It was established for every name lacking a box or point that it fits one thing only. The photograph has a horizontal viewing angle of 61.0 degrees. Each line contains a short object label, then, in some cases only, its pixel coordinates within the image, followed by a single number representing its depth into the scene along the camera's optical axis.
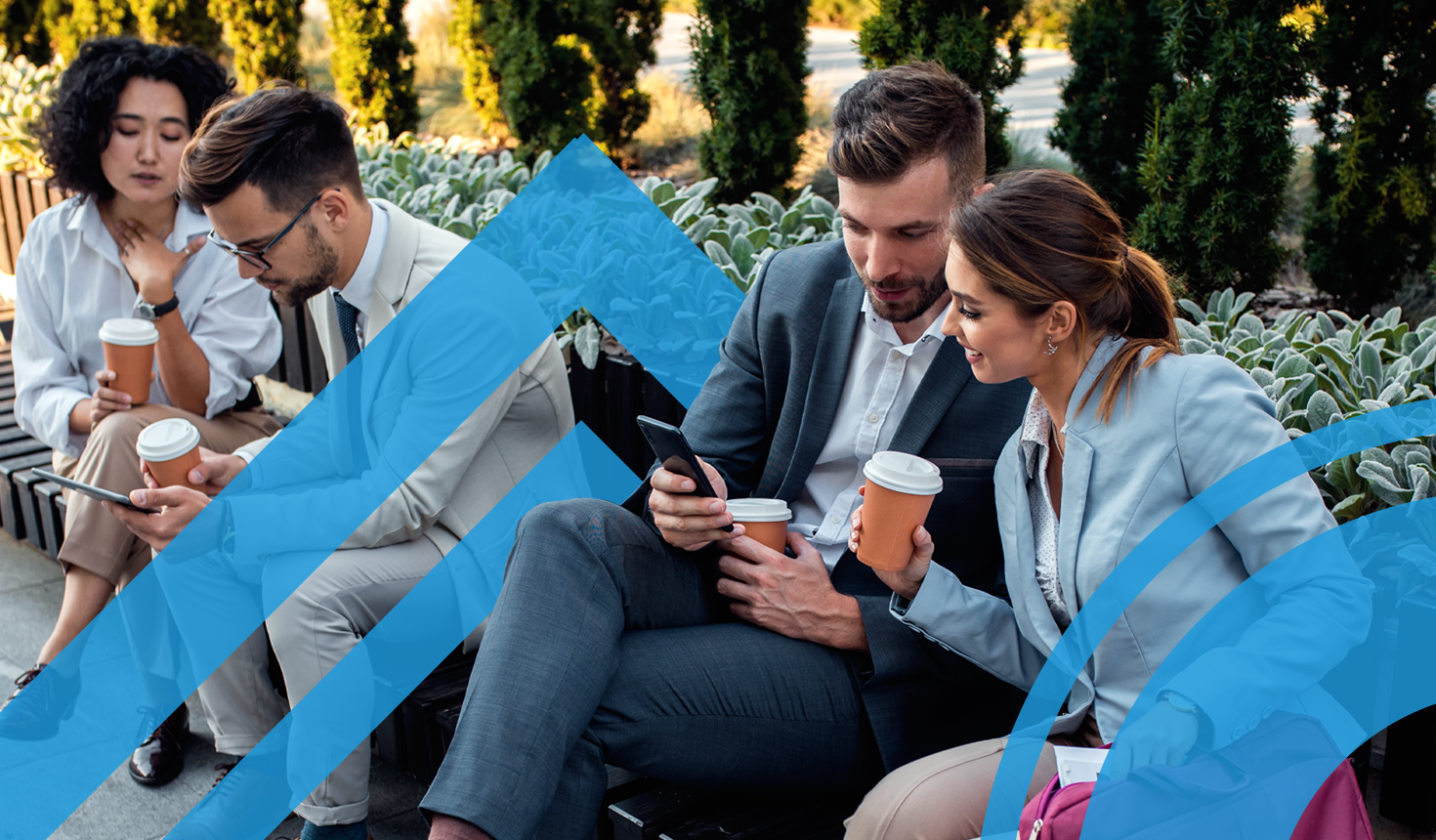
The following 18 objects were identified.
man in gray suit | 2.14
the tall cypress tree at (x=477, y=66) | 8.95
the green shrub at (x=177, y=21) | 10.59
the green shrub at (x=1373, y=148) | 3.76
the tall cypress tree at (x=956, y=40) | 4.34
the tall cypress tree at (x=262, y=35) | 9.46
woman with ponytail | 1.77
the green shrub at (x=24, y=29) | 12.76
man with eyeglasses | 2.72
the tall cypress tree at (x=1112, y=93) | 4.53
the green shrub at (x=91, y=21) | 11.09
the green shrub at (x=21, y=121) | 7.38
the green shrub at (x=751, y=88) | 5.04
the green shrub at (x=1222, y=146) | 3.63
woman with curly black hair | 3.60
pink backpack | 1.58
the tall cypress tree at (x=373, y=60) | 8.29
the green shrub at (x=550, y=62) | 6.59
